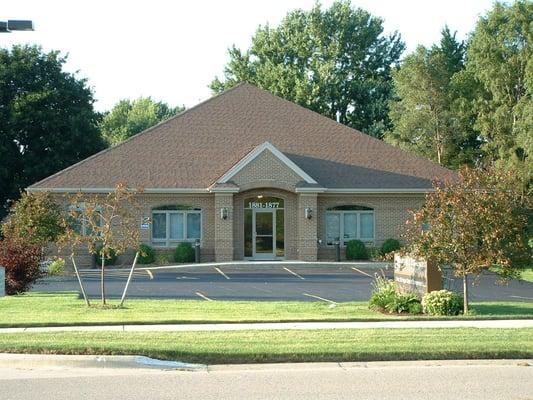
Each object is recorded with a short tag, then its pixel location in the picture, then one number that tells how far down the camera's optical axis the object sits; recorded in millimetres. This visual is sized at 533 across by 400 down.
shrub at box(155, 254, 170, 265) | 40625
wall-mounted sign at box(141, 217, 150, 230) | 39659
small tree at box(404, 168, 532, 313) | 19656
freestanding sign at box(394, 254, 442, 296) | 20797
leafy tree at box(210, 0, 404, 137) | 63938
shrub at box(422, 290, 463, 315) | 19688
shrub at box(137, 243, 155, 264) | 40078
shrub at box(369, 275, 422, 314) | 20234
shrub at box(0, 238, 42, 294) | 25250
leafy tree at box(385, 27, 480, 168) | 54469
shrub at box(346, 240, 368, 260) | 41188
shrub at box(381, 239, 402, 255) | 41000
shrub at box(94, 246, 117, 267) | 39781
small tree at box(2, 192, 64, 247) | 34562
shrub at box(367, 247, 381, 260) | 40862
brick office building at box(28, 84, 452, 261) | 40562
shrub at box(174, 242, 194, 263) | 40438
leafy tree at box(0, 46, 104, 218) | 53219
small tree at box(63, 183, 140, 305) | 20797
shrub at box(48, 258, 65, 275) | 29894
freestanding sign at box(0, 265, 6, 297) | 23828
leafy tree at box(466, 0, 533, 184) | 48250
